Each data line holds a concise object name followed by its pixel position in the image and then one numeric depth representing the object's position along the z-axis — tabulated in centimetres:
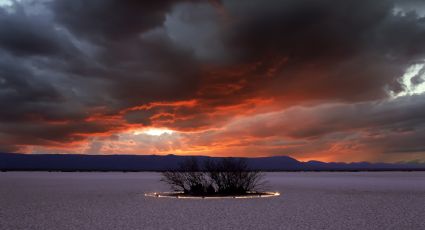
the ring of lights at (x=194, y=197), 3453
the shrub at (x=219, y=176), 3688
